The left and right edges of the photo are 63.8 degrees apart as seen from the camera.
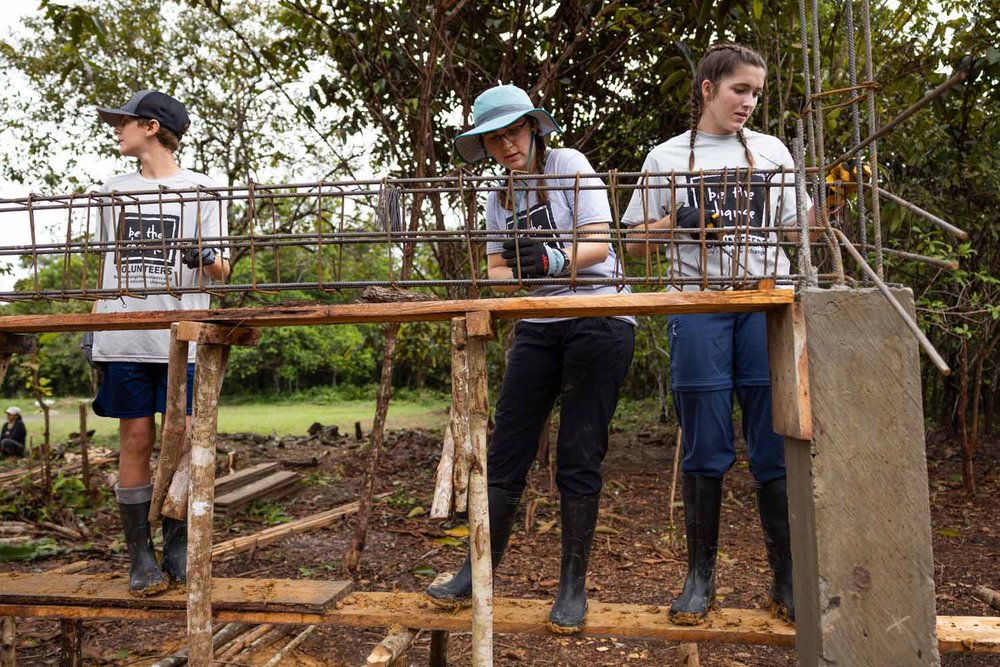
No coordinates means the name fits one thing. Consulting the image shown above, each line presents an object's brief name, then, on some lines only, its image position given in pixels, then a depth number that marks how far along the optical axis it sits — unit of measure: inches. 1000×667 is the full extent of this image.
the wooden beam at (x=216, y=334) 102.7
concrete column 89.8
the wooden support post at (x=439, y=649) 139.9
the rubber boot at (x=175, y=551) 126.7
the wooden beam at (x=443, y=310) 92.8
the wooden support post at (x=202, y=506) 102.7
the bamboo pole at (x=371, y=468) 196.2
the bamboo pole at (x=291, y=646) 128.8
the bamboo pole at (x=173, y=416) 105.7
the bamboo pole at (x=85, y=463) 281.3
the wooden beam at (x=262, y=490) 259.3
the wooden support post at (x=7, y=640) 137.3
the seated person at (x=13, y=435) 408.8
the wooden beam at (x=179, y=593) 118.0
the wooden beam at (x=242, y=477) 277.6
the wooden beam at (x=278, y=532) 215.0
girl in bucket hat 111.1
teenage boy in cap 125.4
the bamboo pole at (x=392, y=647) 107.0
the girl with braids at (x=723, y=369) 108.9
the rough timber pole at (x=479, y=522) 93.8
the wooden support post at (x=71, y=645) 142.2
